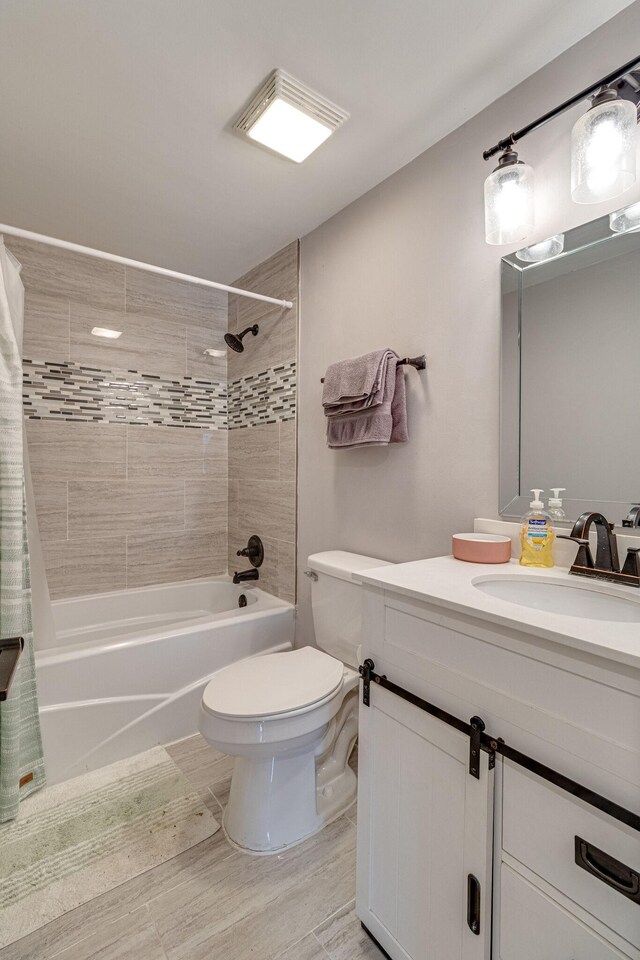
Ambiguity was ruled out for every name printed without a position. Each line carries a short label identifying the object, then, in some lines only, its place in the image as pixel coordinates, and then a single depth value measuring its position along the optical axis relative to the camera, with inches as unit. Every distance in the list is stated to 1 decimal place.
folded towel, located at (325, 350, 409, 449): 65.0
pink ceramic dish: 49.7
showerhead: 101.3
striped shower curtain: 59.2
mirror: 45.1
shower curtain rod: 58.3
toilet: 51.8
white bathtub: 66.6
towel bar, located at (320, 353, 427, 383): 64.2
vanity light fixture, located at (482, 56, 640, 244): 39.8
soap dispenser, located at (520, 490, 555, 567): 47.0
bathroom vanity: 26.2
